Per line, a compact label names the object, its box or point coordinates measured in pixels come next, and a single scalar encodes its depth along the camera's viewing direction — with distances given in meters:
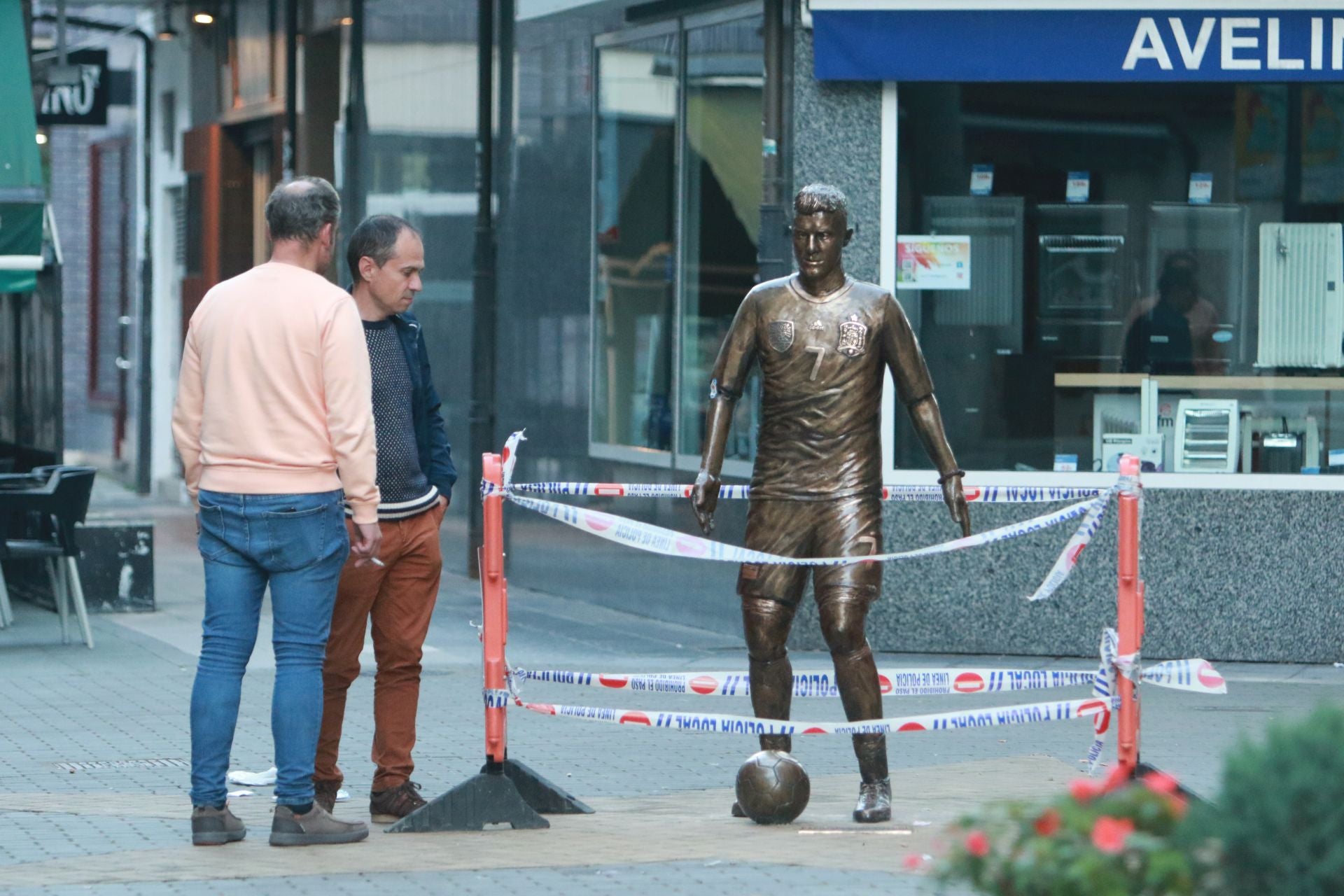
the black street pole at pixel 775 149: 19.96
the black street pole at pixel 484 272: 27.56
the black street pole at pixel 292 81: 34.38
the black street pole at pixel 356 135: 32.28
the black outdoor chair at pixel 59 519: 20.86
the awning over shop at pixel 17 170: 21.16
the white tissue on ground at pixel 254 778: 14.32
